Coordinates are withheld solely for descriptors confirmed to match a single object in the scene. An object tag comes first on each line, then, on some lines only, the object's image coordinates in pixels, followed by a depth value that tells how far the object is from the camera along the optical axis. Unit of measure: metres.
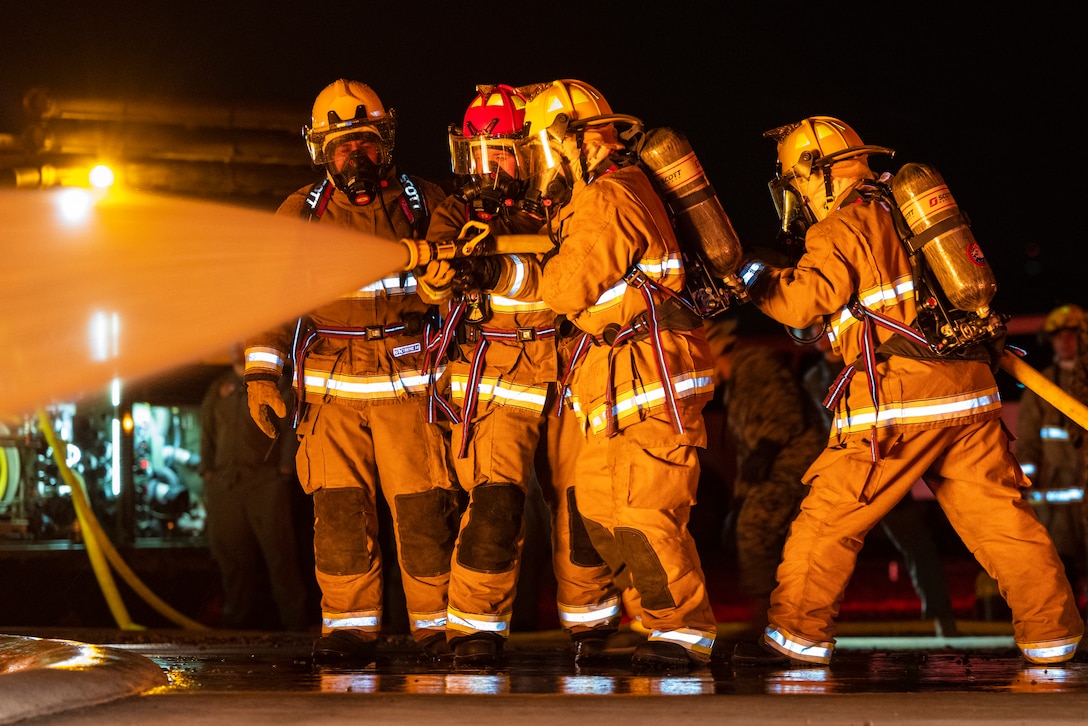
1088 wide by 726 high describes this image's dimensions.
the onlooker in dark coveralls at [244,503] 13.75
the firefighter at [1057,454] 14.42
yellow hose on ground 14.00
